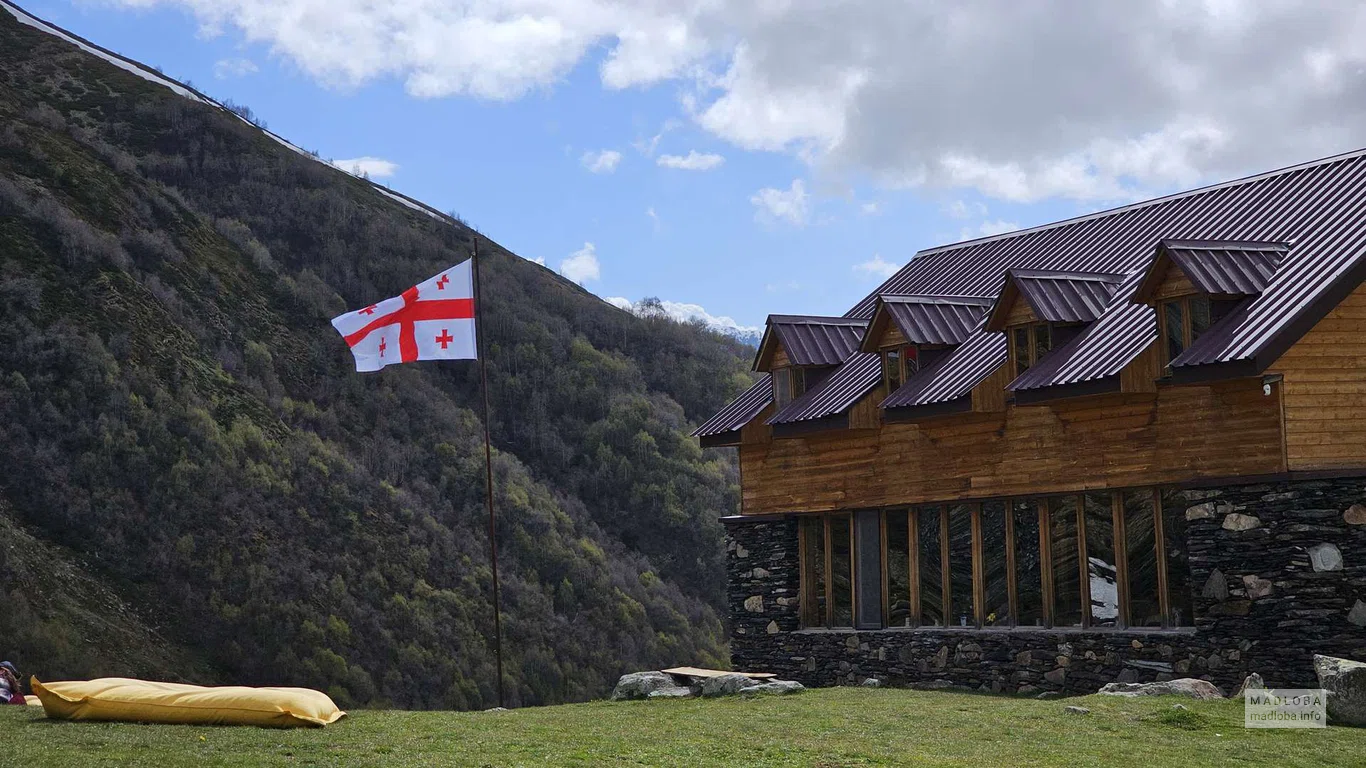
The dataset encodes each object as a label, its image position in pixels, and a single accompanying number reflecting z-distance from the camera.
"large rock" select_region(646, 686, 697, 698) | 22.06
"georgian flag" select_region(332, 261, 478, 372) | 26.55
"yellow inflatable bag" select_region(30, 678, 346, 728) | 14.62
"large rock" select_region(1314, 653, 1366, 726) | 16.36
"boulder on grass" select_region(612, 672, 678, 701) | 22.45
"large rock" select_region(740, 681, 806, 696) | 22.17
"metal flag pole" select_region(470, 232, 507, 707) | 24.72
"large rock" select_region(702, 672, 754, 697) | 22.11
